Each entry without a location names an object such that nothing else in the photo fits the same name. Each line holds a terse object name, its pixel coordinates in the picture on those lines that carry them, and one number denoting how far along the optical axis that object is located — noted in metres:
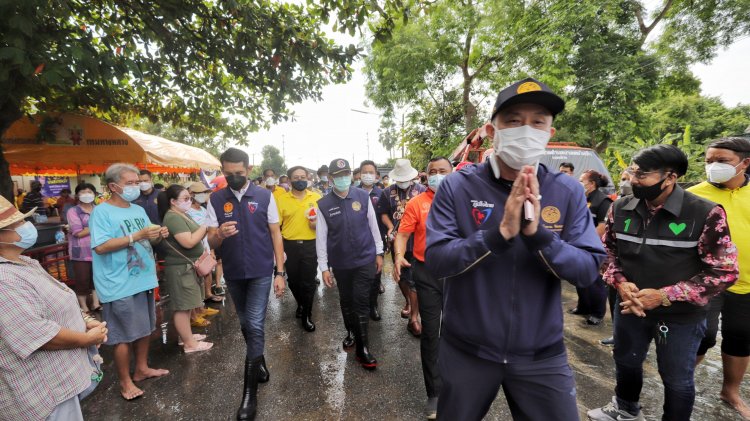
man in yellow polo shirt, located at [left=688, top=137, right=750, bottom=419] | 2.51
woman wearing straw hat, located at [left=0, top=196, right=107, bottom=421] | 1.55
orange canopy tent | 5.67
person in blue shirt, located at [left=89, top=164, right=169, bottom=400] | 2.94
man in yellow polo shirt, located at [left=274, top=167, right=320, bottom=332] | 4.46
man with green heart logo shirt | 2.14
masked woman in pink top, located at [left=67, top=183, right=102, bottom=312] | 4.73
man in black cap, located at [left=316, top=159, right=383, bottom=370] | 3.53
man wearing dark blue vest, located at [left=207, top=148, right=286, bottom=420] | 3.01
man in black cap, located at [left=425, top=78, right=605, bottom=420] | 1.43
